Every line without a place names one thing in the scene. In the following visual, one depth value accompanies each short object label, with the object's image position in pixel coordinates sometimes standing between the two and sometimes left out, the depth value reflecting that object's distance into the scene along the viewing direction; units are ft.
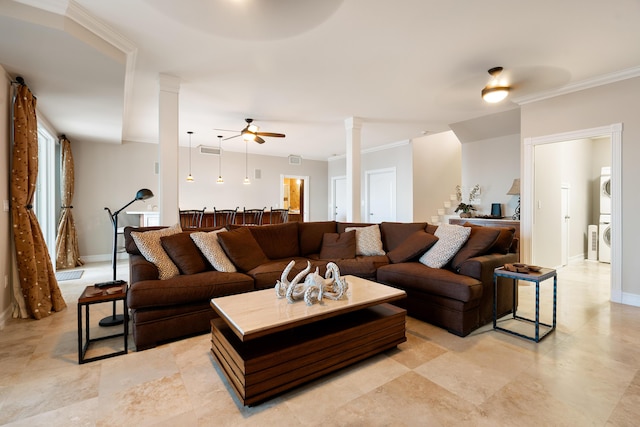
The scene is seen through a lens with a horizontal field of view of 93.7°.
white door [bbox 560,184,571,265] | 17.84
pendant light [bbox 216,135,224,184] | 24.52
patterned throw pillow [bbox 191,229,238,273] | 9.66
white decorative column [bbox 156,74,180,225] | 11.50
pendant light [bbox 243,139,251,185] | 27.14
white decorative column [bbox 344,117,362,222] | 16.94
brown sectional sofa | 7.86
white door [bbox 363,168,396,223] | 24.89
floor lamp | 9.24
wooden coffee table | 5.48
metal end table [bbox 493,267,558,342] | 7.97
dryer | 19.05
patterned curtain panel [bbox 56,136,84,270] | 18.11
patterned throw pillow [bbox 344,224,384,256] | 12.46
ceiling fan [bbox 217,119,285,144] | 16.02
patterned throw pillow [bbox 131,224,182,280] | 8.85
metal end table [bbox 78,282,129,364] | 6.96
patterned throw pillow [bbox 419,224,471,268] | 10.04
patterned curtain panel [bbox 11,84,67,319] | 9.64
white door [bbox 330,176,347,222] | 30.55
